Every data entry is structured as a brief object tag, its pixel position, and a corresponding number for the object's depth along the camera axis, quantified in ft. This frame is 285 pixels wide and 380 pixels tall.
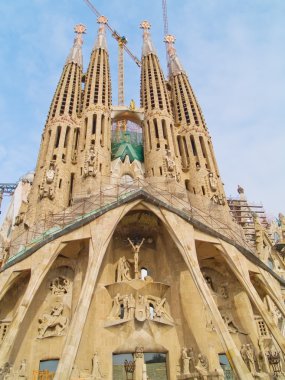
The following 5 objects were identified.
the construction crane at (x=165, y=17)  152.87
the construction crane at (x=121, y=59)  123.16
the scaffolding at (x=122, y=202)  49.78
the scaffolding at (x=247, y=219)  78.15
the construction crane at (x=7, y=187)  114.73
